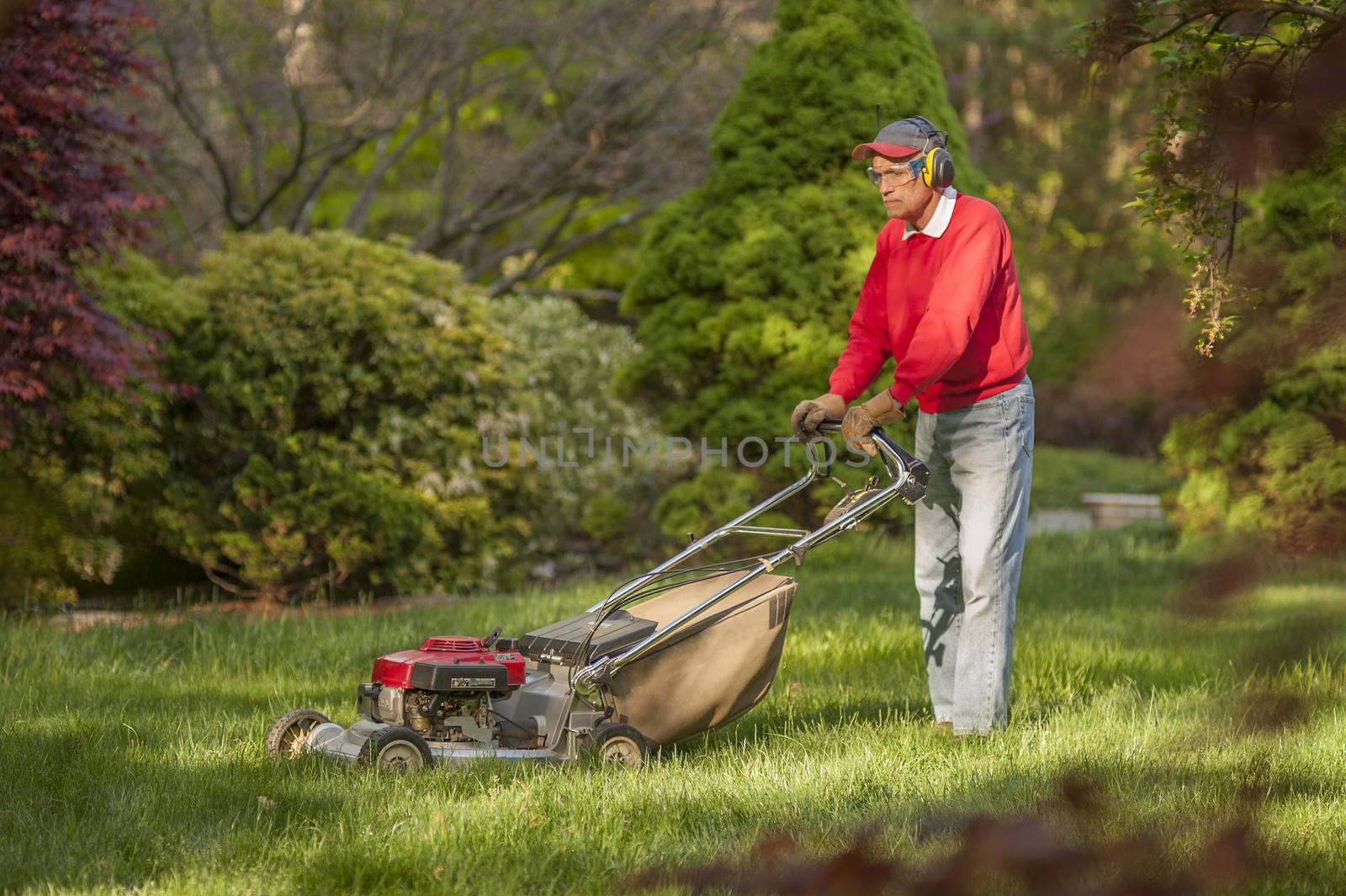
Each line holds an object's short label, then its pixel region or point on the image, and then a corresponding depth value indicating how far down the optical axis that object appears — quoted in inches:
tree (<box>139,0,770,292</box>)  933.2
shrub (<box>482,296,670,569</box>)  673.0
